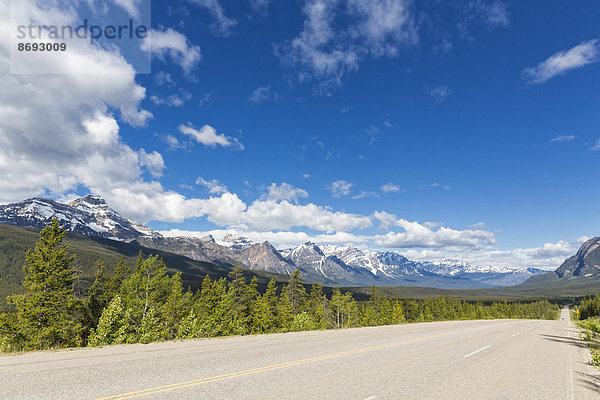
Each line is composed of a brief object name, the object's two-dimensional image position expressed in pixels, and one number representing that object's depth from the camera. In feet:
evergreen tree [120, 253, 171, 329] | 106.52
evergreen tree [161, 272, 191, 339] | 120.04
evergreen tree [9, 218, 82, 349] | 78.79
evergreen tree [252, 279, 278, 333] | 146.61
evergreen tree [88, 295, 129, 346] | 54.03
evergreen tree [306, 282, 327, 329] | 161.07
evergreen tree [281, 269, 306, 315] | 184.61
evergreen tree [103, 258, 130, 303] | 127.00
